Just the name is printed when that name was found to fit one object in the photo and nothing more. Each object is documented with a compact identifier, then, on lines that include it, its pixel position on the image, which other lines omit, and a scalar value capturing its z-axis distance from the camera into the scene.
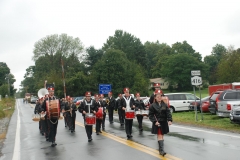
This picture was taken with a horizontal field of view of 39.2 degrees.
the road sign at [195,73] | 18.14
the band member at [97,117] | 13.11
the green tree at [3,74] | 129.73
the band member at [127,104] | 12.88
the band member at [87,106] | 12.80
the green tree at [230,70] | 64.50
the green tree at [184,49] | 100.81
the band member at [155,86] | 12.08
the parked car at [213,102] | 19.00
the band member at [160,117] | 9.02
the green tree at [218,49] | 134.05
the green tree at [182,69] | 84.69
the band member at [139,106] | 14.76
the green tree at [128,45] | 91.81
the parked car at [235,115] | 14.03
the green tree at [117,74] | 64.88
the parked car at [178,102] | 26.28
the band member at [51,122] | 12.05
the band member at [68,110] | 17.30
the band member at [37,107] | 16.42
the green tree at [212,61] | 115.82
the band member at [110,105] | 20.72
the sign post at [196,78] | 17.98
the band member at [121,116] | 18.88
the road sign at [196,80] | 17.97
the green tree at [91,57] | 74.19
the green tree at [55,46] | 85.44
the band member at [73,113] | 16.80
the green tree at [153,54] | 104.28
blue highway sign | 36.31
